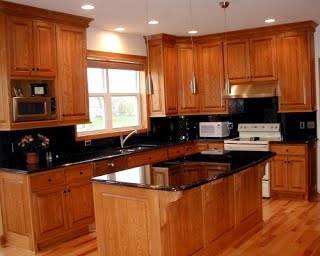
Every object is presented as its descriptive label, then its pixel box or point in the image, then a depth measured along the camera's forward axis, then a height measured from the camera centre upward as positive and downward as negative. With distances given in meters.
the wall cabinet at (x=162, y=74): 6.32 +0.62
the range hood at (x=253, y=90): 6.12 +0.29
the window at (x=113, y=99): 5.60 +0.22
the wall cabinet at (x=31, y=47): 4.18 +0.78
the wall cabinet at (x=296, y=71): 5.84 +0.54
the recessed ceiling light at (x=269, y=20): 5.46 +1.23
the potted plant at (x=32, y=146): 4.38 -0.32
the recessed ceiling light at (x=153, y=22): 5.24 +1.22
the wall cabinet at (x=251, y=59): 6.11 +0.79
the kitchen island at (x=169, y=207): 3.17 -0.83
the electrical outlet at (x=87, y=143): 5.37 -0.37
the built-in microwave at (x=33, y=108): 4.22 +0.10
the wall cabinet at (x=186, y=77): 6.67 +0.59
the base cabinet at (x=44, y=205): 4.12 -0.96
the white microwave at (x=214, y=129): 6.58 -0.32
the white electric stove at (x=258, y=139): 5.96 -0.47
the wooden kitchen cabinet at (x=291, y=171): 5.72 -0.94
